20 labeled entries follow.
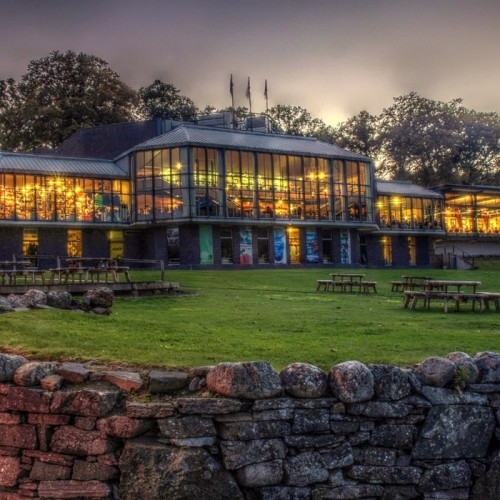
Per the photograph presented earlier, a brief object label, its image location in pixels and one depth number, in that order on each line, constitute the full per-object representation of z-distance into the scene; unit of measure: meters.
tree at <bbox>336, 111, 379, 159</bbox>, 89.50
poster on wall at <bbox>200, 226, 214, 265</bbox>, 49.31
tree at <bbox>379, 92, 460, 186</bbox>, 86.25
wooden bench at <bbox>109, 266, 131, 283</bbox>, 22.71
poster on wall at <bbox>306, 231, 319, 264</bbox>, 54.69
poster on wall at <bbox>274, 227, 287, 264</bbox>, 53.12
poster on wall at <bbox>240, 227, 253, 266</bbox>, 51.31
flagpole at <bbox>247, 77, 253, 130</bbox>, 64.73
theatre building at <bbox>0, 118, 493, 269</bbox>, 48.59
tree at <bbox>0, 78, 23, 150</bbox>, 71.12
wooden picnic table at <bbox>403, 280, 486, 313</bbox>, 18.66
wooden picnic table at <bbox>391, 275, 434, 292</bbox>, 24.53
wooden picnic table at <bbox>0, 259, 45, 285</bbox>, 21.65
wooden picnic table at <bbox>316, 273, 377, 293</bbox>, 27.34
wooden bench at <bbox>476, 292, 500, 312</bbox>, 18.75
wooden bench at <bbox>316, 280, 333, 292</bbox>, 27.84
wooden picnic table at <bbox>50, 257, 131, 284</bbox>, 22.26
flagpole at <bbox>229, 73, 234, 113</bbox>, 65.81
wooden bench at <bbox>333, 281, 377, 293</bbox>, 27.31
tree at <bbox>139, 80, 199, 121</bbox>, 85.12
